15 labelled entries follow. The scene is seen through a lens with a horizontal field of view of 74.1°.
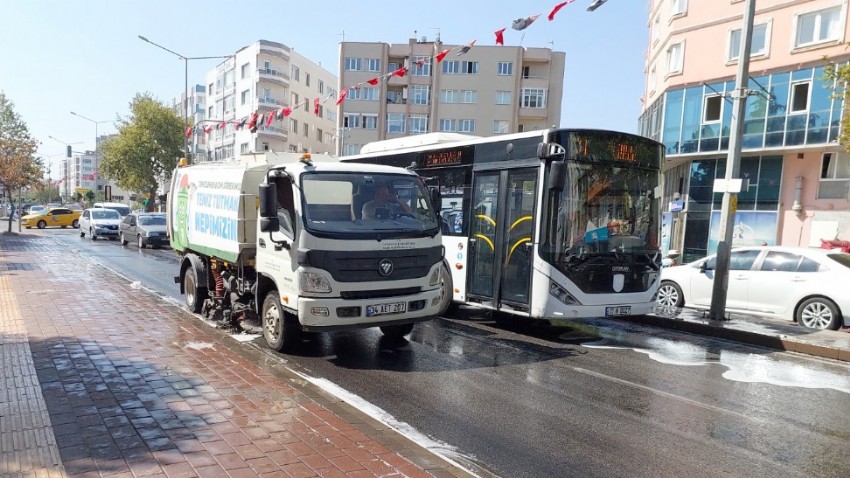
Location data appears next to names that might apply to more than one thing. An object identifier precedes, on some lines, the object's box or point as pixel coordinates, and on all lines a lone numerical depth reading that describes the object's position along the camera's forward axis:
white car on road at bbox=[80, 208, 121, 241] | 29.98
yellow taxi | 40.91
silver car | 25.09
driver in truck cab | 7.27
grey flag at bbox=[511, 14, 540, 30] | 11.73
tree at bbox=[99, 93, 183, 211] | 48.72
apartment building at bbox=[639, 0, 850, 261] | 25.16
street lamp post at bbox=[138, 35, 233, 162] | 33.38
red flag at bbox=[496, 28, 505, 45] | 12.87
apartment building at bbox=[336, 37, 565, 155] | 55.00
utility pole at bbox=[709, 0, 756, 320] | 10.51
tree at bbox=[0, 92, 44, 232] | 31.81
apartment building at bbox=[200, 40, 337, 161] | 59.12
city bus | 8.38
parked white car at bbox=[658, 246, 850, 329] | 10.16
